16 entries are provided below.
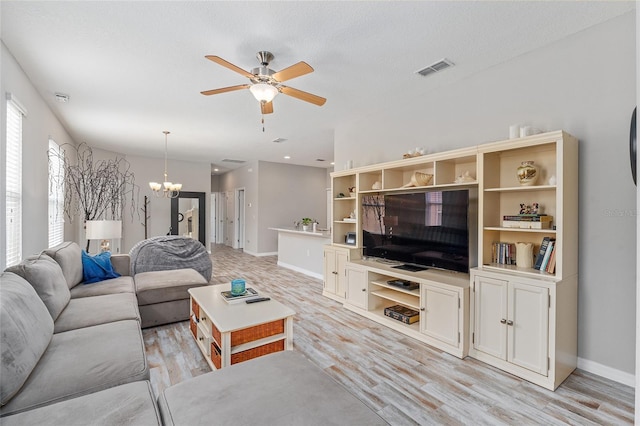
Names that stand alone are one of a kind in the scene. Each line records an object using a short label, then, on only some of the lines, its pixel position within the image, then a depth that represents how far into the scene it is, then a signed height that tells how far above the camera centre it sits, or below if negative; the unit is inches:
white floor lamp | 153.6 -9.6
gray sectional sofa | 45.6 -31.2
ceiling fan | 89.7 +42.5
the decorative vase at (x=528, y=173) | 98.8 +13.5
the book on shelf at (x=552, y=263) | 92.2 -15.5
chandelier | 251.5 +21.2
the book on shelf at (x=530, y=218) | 96.1 -1.4
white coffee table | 84.1 -36.5
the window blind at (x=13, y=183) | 105.6 +10.3
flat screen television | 113.0 -6.7
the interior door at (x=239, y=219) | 369.8 -9.1
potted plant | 263.2 -8.8
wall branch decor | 173.5 +15.8
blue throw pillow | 133.1 -26.4
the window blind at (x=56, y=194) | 164.9 +9.9
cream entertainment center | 88.5 -16.0
